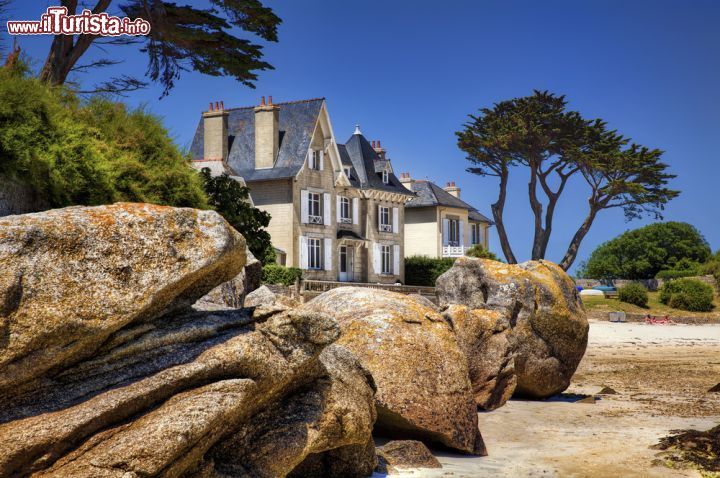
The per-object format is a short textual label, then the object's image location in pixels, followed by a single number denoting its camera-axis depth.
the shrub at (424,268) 54.18
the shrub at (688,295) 44.78
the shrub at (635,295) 45.03
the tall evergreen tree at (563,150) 53.41
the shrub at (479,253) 53.81
